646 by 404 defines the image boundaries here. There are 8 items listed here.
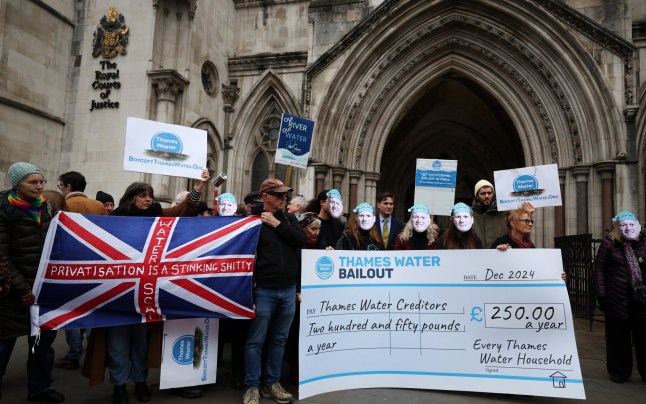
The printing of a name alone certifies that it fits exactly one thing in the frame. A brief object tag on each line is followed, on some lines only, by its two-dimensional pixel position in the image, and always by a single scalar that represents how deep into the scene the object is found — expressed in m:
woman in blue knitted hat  3.53
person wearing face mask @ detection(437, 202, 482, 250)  4.61
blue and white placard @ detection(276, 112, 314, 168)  7.87
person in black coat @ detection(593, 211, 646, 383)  4.73
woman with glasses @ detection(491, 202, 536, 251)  4.46
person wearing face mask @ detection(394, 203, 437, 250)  4.84
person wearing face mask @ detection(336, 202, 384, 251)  4.94
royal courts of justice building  10.10
